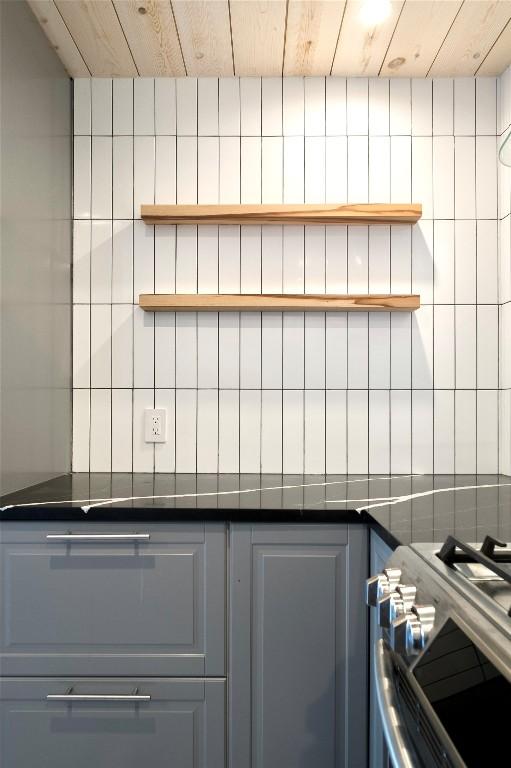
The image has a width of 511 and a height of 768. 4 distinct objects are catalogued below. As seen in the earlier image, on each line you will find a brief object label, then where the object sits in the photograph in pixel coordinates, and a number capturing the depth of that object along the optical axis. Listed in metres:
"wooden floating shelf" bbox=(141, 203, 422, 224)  1.87
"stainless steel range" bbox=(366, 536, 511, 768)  0.58
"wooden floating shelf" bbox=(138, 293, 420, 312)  1.84
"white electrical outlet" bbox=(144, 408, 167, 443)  1.97
